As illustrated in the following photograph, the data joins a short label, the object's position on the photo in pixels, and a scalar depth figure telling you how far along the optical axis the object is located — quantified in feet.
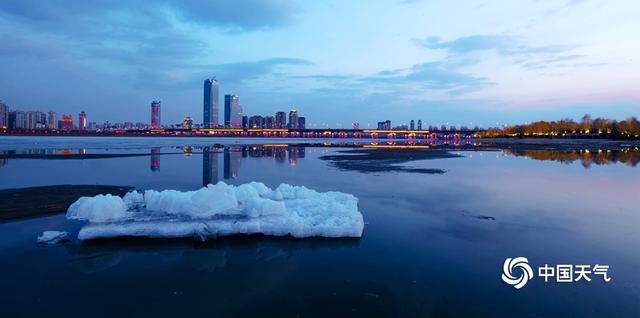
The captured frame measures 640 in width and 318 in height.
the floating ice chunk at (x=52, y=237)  37.01
